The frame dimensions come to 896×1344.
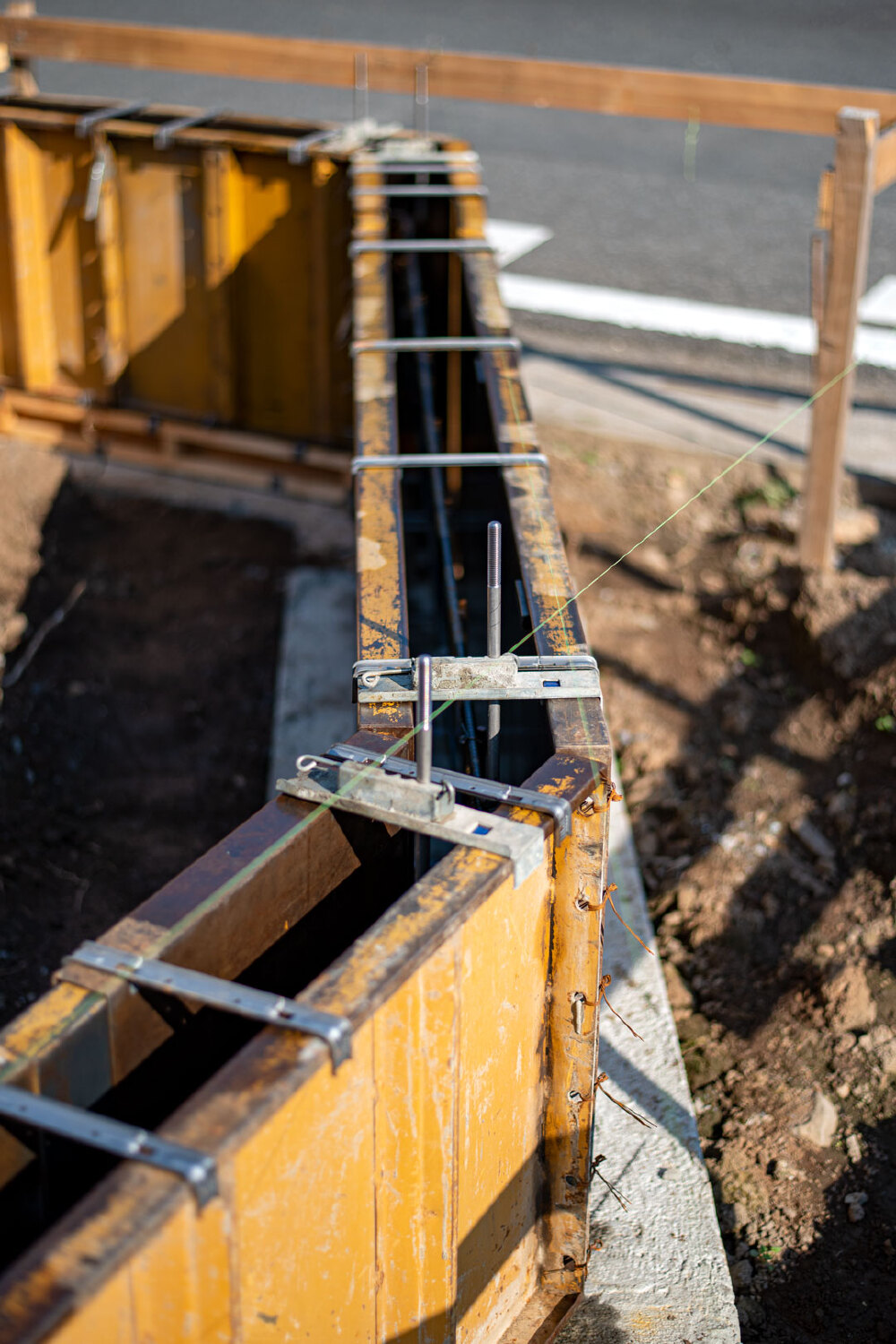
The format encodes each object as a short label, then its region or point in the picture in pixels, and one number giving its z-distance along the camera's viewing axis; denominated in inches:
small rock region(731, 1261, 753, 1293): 122.1
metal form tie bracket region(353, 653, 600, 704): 107.6
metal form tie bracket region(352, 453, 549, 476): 144.7
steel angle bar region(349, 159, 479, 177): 242.4
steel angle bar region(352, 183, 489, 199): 228.8
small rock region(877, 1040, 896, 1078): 144.1
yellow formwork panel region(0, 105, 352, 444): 256.4
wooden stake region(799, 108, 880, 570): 200.8
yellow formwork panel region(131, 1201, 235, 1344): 64.8
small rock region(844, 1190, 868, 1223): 128.1
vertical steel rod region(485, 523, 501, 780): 99.7
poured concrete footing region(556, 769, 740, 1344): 112.9
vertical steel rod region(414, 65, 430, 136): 272.4
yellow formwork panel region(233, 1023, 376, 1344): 72.1
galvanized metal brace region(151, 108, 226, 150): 250.2
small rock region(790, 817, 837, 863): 176.2
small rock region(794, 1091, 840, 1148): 136.6
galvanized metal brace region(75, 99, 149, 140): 256.4
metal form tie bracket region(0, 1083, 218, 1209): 66.0
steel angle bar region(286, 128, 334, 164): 246.8
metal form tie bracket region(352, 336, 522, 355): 177.6
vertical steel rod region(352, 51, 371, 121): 275.6
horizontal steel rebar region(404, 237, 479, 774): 141.0
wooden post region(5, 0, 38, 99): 302.7
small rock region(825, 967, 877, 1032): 148.9
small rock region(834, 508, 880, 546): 244.7
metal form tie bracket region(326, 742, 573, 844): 92.7
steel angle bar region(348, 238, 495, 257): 204.5
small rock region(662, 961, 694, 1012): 153.9
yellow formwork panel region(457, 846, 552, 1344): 88.4
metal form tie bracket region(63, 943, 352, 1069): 74.5
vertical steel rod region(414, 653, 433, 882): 89.9
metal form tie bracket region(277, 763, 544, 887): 89.1
